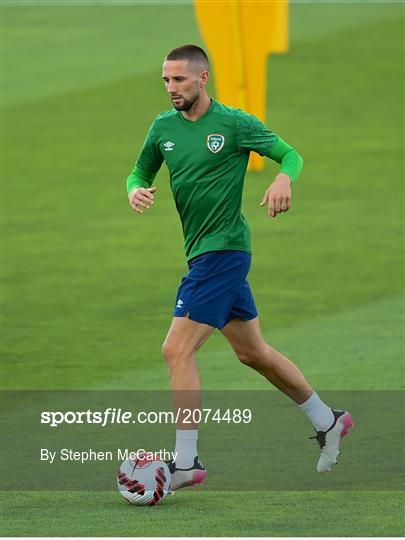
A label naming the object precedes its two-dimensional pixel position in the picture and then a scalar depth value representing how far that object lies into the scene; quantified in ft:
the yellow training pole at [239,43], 134.82
